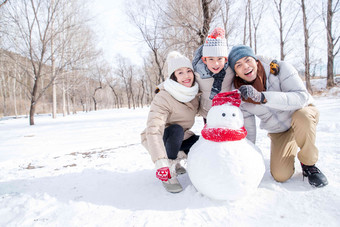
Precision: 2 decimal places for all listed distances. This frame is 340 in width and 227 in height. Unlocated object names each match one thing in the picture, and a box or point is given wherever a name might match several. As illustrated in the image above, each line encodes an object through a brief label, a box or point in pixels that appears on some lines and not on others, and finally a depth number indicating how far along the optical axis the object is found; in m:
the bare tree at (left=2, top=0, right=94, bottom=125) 6.87
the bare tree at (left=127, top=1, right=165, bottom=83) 11.41
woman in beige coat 1.63
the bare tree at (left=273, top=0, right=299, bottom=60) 12.23
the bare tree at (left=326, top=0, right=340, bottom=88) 10.40
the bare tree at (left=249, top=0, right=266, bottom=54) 12.18
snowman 1.25
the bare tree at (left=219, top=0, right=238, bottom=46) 6.39
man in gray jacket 1.54
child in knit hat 1.74
